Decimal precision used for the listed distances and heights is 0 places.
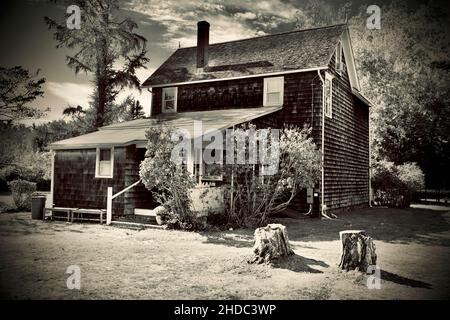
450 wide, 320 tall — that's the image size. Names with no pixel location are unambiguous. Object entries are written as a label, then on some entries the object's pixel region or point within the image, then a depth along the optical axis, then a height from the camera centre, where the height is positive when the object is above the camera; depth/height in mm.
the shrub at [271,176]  11930 +170
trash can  14352 -1276
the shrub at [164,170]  11164 +247
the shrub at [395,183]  21500 +37
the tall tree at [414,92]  30344 +8128
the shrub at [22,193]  17036 -885
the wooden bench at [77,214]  13789 -1575
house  14898 +3520
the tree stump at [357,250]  6526 -1227
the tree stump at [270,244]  7078 -1256
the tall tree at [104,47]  25469 +9424
